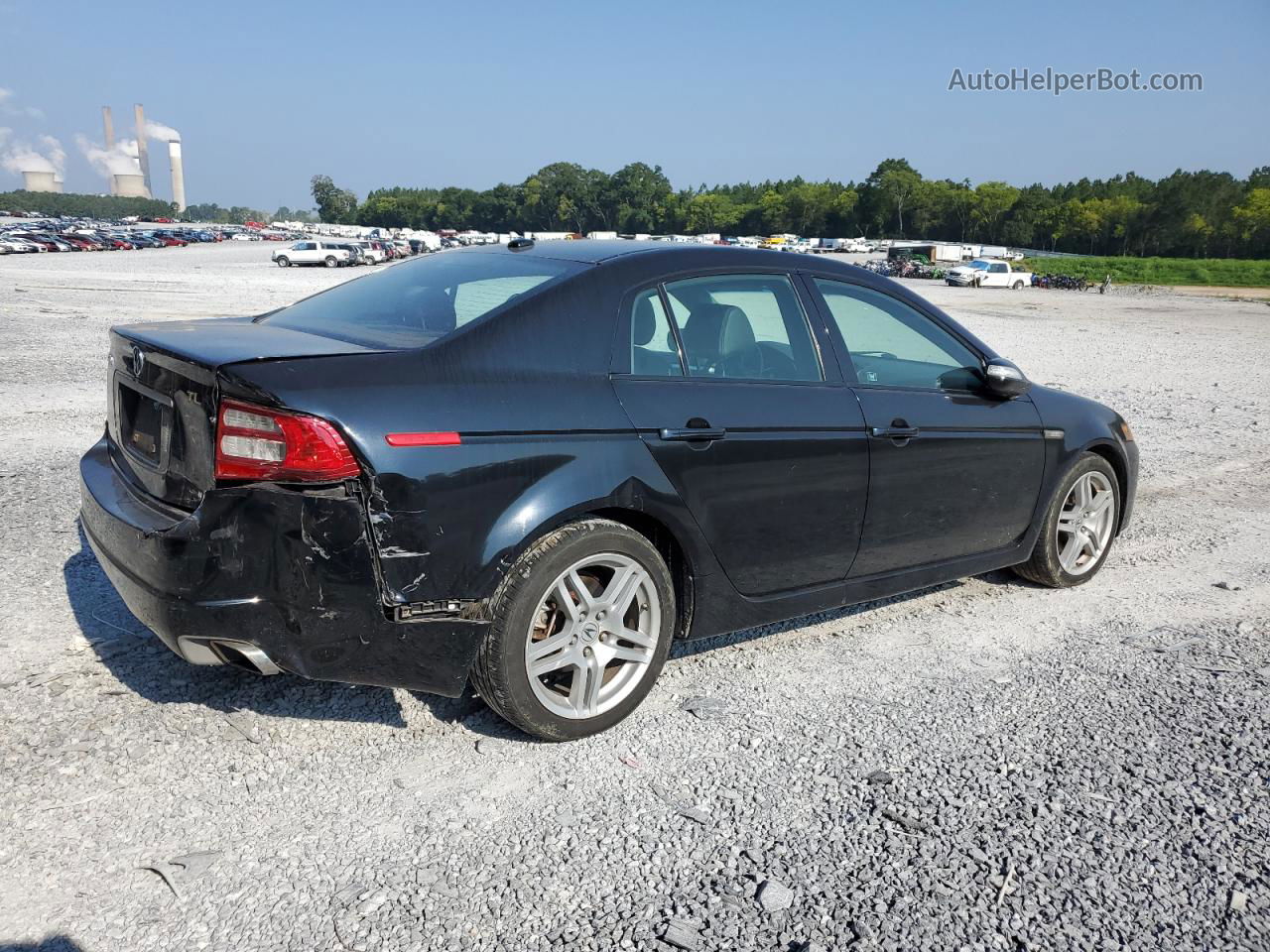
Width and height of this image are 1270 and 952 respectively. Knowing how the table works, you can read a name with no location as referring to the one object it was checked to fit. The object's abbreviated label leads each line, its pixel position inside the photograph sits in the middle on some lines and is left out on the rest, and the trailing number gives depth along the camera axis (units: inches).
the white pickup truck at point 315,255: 2199.8
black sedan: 113.7
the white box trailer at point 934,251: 3270.2
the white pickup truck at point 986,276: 2159.2
